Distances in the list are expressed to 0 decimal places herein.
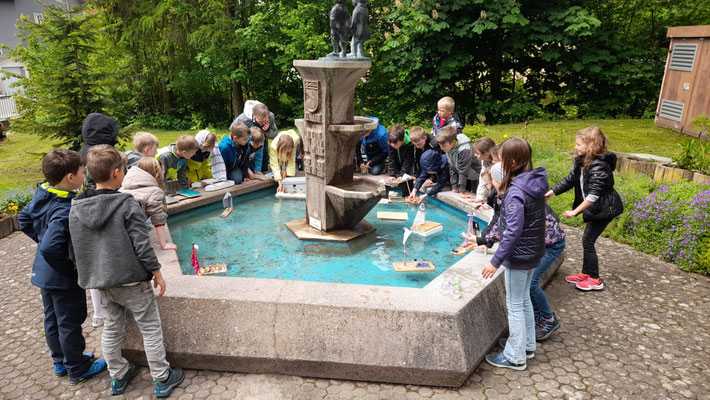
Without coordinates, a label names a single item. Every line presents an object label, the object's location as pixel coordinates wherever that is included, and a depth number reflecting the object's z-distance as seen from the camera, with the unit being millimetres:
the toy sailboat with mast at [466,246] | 5502
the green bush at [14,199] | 7277
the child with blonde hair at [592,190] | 4715
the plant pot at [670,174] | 7414
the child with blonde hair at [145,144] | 5664
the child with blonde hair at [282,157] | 7793
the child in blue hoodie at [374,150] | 8180
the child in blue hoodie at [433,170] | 7206
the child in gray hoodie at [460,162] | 6862
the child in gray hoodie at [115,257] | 3270
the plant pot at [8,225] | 6961
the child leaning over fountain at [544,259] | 4199
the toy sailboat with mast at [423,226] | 6000
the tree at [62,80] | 8156
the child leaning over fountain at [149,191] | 4742
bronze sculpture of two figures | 5102
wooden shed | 10859
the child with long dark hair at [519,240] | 3578
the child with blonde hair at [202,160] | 7393
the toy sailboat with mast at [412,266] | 5008
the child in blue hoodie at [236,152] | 7547
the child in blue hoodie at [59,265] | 3506
